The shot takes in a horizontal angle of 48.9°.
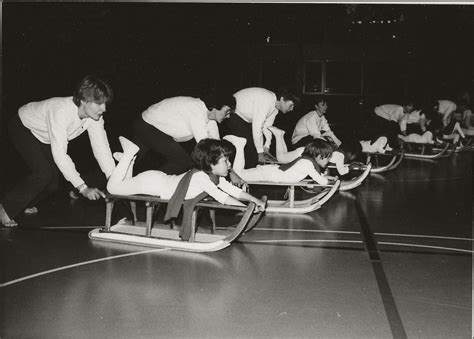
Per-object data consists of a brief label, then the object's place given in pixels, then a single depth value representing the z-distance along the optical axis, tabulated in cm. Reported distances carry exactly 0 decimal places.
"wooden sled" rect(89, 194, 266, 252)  409
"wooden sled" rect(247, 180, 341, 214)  567
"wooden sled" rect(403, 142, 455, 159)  1112
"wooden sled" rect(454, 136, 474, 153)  1252
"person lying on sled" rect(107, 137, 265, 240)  416
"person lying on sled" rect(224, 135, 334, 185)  581
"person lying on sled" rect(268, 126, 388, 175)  695
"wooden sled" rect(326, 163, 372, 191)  718
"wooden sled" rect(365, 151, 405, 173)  909
